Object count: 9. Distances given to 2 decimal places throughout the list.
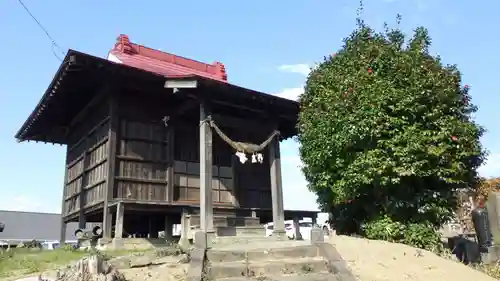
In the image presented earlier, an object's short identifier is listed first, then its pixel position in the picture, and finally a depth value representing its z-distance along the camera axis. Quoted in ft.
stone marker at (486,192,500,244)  40.60
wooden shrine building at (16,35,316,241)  40.65
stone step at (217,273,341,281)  25.05
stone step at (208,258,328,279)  25.81
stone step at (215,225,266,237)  40.42
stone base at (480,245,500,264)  37.47
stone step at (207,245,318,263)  27.40
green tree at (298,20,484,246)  35.09
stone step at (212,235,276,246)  37.27
